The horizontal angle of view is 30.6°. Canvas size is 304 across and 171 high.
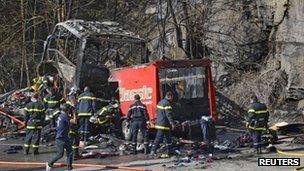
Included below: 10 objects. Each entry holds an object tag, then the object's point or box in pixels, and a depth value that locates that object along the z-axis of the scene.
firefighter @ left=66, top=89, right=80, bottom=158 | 13.90
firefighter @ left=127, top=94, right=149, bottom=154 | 15.32
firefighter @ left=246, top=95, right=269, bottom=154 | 14.85
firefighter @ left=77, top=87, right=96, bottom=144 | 16.69
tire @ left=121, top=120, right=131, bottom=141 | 16.98
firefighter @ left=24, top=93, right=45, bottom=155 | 15.48
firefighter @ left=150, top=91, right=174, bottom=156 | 14.41
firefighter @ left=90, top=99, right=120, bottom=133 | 17.25
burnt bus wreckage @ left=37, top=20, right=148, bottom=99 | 18.27
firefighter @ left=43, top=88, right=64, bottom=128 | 17.62
